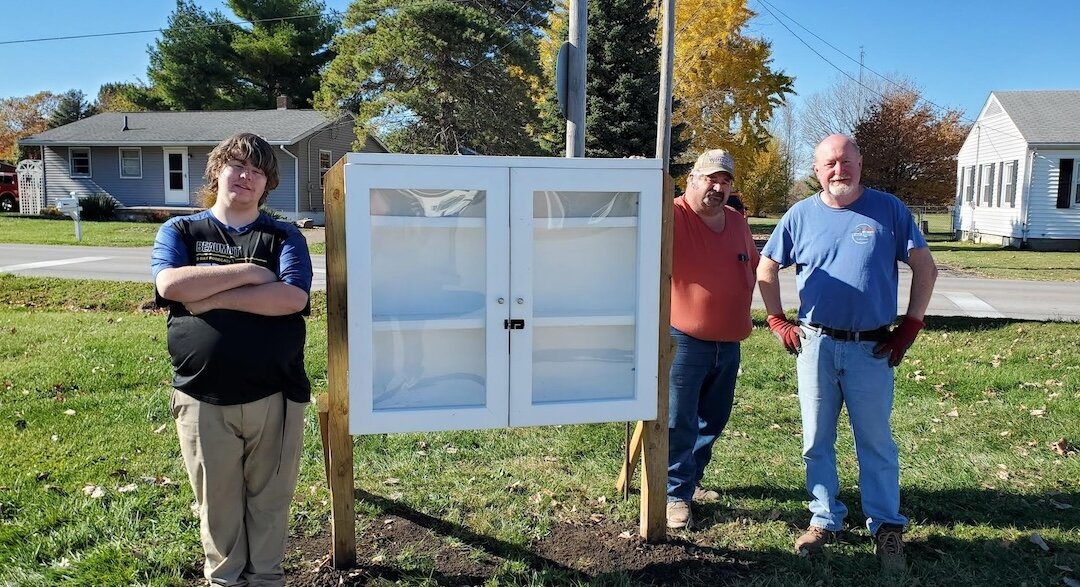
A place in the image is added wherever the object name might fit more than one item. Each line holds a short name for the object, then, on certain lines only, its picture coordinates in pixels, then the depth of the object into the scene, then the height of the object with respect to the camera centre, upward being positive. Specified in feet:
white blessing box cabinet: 9.80 -0.90
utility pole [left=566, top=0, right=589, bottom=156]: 21.49 +3.93
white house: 69.92 +5.70
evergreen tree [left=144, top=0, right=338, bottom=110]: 122.11 +26.44
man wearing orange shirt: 12.00 -1.19
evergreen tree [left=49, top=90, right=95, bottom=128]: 162.66 +23.41
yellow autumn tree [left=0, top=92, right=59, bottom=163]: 169.48 +22.28
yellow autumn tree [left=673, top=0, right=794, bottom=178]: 80.18 +15.96
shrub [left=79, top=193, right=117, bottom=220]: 86.38 +1.15
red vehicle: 104.63 +3.53
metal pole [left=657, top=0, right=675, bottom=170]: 46.68 +7.83
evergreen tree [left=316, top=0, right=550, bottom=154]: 66.03 +13.27
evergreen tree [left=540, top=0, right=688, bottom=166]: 71.10 +13.48
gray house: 90.84 +8.07
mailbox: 69.82 +1.69
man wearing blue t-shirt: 10.71 -1.20
